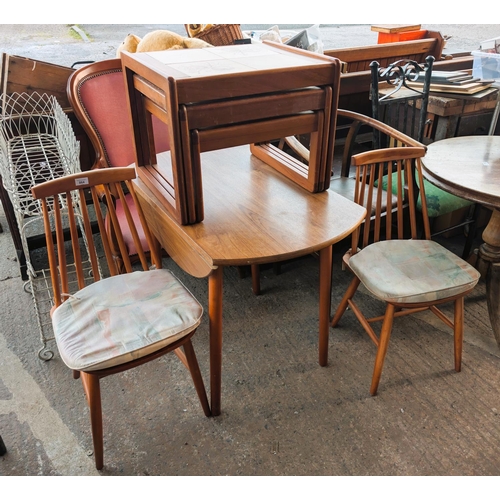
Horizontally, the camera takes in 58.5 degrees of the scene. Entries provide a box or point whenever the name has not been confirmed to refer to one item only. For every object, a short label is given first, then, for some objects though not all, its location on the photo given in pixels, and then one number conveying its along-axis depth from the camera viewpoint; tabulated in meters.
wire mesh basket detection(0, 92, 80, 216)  2.10
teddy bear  2.46
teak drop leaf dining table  1.37
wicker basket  3.07
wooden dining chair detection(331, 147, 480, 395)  1.63
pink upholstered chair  2.29
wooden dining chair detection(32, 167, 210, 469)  1.32
